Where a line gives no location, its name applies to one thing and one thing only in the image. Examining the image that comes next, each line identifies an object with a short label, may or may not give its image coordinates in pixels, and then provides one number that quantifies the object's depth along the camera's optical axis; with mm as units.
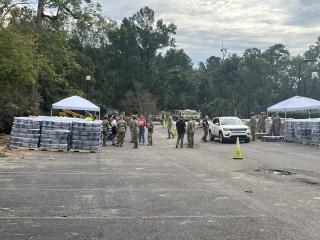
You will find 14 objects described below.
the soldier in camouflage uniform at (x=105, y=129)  18248
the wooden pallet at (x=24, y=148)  14898
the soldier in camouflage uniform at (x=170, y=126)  24486
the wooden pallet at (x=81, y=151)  15115
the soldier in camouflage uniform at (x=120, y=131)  17915
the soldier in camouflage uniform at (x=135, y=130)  17368
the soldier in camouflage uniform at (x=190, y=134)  17977
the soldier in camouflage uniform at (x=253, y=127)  22089
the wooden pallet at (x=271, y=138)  21366
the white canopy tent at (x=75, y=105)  21042
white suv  20529
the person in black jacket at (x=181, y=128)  18308
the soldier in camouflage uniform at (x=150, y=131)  19341
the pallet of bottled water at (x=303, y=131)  18893
